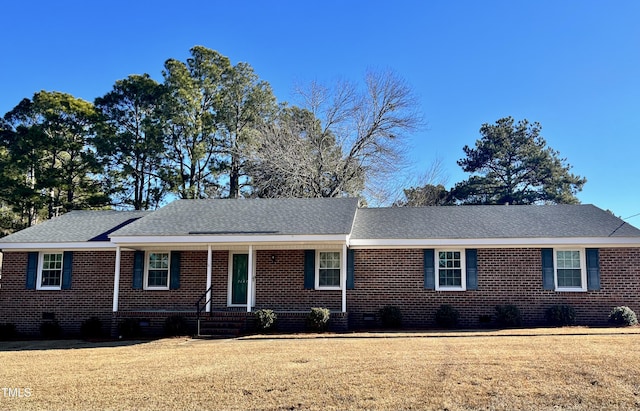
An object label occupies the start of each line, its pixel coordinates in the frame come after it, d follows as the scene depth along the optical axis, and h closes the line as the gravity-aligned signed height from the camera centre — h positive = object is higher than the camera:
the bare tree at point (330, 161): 30.78 +6.35
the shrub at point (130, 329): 16.89 -1.60
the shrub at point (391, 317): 16.75 -1.15
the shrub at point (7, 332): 18.05 -1.85
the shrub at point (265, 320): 16.23 -1.24
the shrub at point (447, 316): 16.53 -1.10
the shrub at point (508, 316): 16.42 -1.06
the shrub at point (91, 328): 17.84 -1.67
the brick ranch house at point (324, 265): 16.91 +0.36
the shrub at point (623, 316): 16.16 -1.01
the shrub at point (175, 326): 16.72 -1.48
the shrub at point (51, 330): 18.19 -1.78
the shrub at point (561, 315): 16.42 -1.02
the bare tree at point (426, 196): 34.81 +5.31
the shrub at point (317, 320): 16.14 -1.21
